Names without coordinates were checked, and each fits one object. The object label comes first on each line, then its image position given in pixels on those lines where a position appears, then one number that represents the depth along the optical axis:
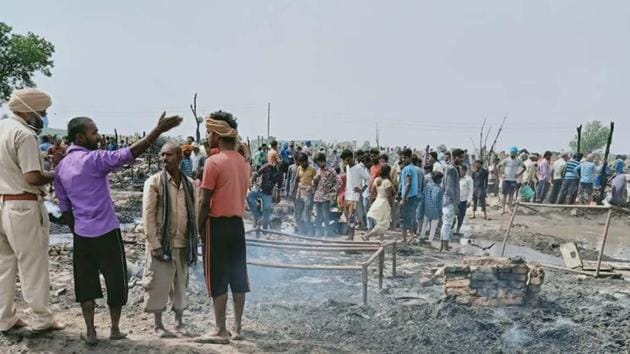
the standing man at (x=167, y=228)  4.62
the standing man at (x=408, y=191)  11.15
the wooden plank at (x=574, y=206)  8.21
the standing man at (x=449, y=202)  10.61
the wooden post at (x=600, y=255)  8.21
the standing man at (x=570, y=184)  16.80
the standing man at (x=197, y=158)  13.68
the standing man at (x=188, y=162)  11.96
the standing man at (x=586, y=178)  16.61
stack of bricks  6.56
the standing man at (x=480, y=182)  15.06
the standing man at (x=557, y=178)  17.31
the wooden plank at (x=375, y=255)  6.41
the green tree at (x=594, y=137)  47.19
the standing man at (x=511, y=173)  16.14
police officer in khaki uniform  4.28
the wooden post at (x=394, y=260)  7.94
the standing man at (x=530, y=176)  17.55
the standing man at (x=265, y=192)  11.56
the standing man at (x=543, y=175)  17.58
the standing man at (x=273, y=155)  14.17
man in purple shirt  4.20
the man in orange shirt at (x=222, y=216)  4.54
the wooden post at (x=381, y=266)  7.27
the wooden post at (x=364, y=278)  6.36
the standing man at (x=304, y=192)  11.87
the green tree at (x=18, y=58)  34.69
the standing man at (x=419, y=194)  11.53
